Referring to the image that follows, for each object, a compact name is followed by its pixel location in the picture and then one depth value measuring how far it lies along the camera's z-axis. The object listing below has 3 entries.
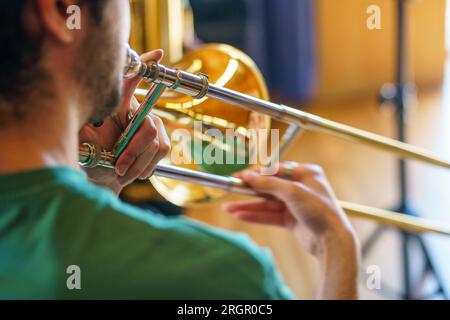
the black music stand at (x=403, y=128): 2.27
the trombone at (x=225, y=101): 1.23
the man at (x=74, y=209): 1.01
